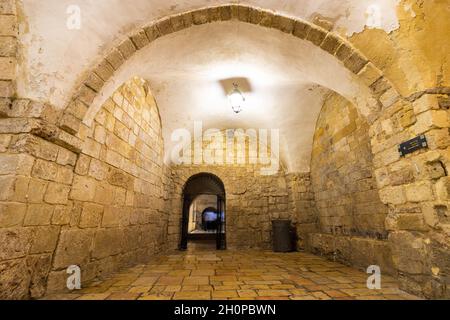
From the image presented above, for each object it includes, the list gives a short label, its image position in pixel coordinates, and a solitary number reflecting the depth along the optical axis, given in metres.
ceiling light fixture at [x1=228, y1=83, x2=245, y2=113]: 4.07
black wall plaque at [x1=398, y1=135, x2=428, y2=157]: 1.95
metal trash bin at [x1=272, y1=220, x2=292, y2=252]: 5.29
